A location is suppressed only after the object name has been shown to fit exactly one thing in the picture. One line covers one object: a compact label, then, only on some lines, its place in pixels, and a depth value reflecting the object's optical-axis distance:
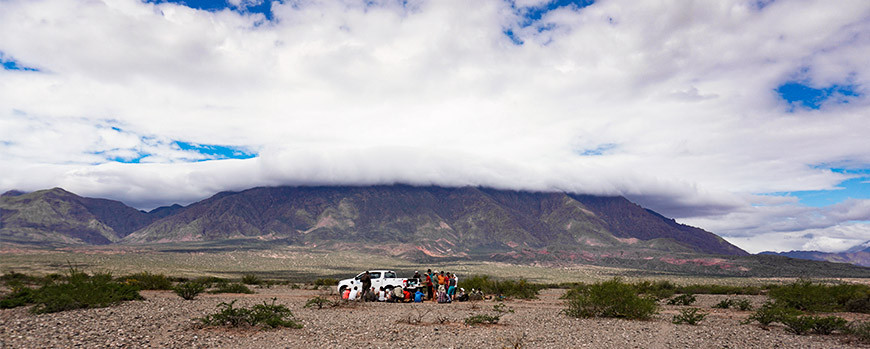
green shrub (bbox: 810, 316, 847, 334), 16.20
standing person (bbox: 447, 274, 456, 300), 28.70
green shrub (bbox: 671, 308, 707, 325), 18.59
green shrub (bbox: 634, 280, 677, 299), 36.11
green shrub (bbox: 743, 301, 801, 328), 17.83
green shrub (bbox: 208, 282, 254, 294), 34.34
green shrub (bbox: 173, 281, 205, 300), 25.64
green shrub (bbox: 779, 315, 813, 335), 16.44
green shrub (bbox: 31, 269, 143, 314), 16.88
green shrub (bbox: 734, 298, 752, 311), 25.45
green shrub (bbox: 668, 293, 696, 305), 29.86
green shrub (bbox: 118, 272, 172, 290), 34.28
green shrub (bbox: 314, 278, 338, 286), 46.84
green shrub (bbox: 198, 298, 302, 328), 15.55
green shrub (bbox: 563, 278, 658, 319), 20.12
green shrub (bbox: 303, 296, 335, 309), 22.75
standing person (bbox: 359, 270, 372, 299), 27.43
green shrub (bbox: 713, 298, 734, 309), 26.48
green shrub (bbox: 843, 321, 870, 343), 15.03
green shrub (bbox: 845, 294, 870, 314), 24.44
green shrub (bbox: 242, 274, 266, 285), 45.99
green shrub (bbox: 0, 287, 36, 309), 18.16
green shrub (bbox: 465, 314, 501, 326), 17.72
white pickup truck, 29.86
